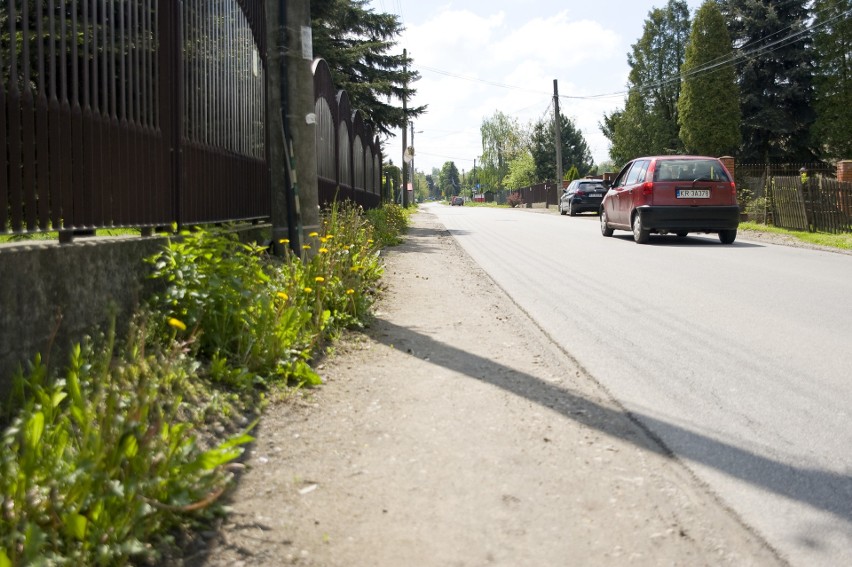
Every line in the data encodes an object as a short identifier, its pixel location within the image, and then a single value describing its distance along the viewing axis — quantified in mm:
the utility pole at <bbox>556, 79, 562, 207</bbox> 50438
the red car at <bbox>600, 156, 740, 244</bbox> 16266
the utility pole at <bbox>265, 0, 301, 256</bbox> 7574
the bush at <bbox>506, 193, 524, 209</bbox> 87625
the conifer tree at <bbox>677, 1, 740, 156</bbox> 45938
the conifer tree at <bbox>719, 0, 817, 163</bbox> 44469
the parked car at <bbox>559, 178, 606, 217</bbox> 37250
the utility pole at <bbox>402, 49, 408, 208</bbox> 26956
